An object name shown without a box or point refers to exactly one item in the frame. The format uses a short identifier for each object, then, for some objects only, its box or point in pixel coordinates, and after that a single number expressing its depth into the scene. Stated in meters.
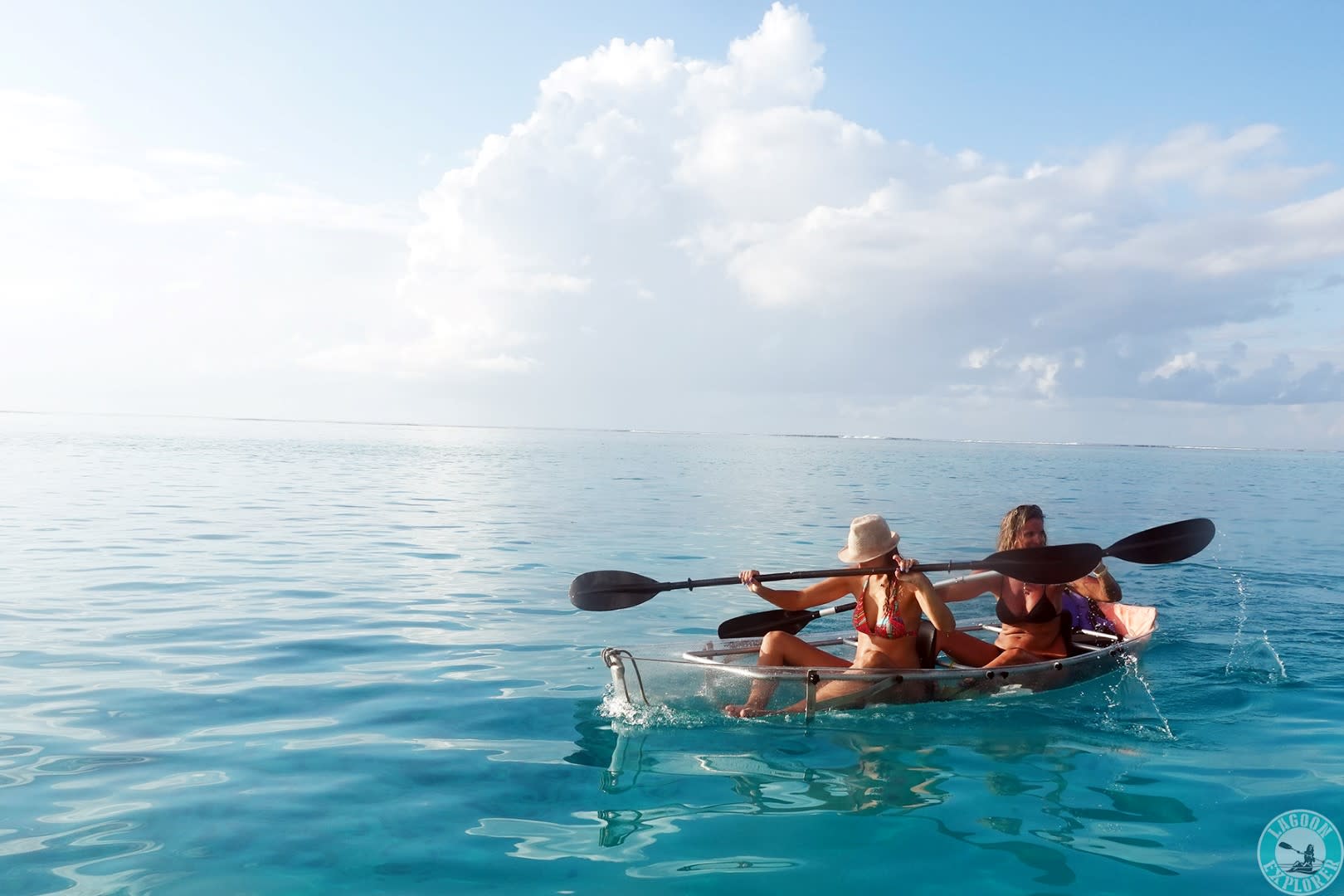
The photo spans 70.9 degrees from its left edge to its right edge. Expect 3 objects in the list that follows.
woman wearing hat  7.36
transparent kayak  7.01
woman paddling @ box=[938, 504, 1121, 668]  8.35
